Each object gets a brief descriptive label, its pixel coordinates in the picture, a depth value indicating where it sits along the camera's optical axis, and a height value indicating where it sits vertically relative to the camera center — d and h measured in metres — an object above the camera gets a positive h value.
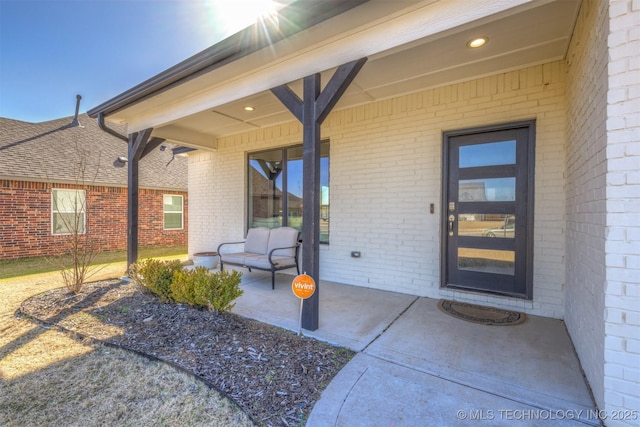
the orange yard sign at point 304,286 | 2.69 -0.75
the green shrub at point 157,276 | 3.67 -0.94
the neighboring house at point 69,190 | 7.28 +0.50
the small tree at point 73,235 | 4.09 -0.57
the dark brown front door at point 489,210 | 3.43 +0.00
